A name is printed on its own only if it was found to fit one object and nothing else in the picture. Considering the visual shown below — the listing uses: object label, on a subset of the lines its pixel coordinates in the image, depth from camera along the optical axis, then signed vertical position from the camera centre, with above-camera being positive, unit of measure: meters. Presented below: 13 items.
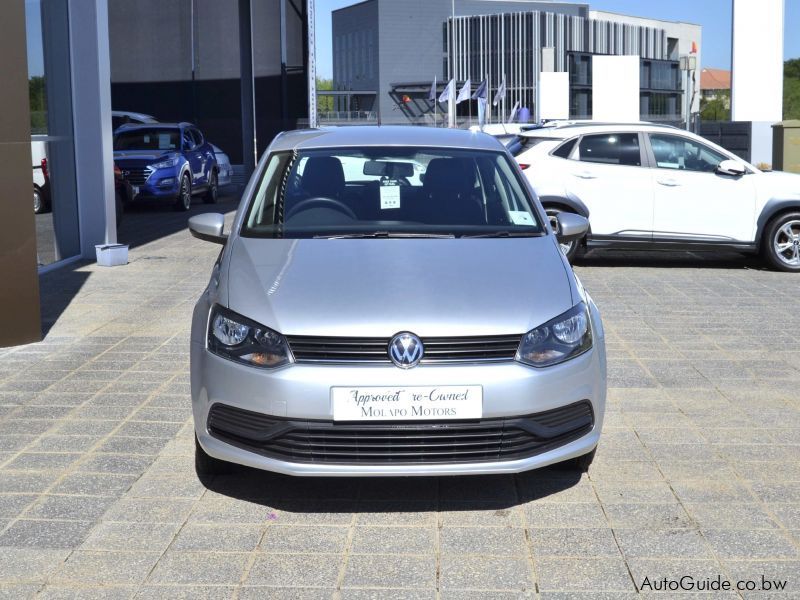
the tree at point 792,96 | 106.62 +2.52
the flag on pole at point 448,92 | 52.14 +1.77
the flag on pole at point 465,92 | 51.03 +1.67
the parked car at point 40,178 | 12.52 -0.43
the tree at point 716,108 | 140.62 +2.25
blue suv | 22.02 -0.48
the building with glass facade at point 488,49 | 112.31 +7.99
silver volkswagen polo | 4.54 -0.88
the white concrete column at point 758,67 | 19.20 +0.94
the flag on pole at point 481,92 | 53.89 +1.75
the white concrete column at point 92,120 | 13.55 +0.18
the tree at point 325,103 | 117.94 +2.96
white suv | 13.07 -0.81
